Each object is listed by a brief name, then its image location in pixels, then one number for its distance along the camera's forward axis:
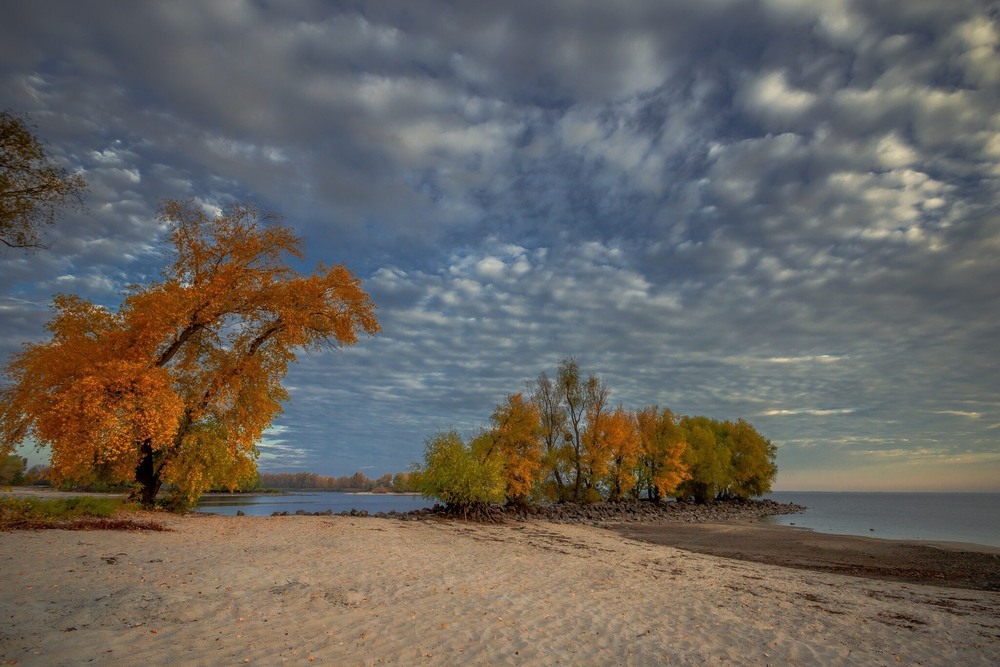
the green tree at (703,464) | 71.62
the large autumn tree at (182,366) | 20.50
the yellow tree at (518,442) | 41.72
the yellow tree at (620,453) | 55.16
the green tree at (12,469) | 61.32
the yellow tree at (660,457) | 63.78
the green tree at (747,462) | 80.69
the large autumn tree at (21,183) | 15.25
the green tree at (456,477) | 32.03
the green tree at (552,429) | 52.12
